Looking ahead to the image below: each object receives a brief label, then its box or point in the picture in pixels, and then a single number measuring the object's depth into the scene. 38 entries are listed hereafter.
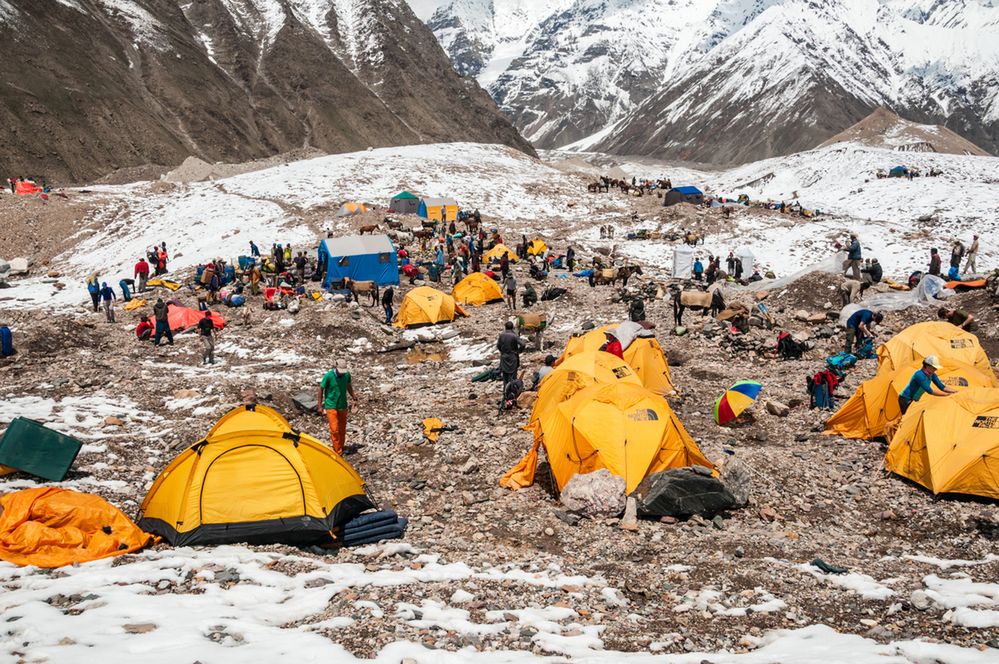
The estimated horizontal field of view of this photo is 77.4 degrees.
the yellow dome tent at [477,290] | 25.81
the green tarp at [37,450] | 9.27
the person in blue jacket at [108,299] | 23.56
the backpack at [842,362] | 15.23
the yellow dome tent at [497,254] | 31.92
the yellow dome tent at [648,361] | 14.55
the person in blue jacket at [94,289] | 24.52
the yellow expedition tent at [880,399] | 11.29
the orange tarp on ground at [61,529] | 6.96
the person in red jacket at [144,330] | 21.38
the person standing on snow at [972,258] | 25.88
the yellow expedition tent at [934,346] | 13.32
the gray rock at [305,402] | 14.34
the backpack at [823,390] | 13.18
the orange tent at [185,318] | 22.22
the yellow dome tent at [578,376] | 11.74
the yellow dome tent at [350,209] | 40.62
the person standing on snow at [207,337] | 18.81
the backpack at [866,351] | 16.53
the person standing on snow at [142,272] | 27.92
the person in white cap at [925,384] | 10.23
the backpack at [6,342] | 17.92
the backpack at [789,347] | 17.16
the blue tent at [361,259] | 26.64
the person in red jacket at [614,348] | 13.98
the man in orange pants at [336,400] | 11.16
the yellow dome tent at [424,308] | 23.19
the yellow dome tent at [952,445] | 8.77
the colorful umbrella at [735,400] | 12.77
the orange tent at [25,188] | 46.16
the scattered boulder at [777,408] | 13.19
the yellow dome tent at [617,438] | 9.16
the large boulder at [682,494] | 8.70
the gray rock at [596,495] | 8.85
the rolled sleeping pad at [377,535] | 8.23
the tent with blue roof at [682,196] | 51.56
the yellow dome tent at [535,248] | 34.19
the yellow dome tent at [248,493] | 7.88
